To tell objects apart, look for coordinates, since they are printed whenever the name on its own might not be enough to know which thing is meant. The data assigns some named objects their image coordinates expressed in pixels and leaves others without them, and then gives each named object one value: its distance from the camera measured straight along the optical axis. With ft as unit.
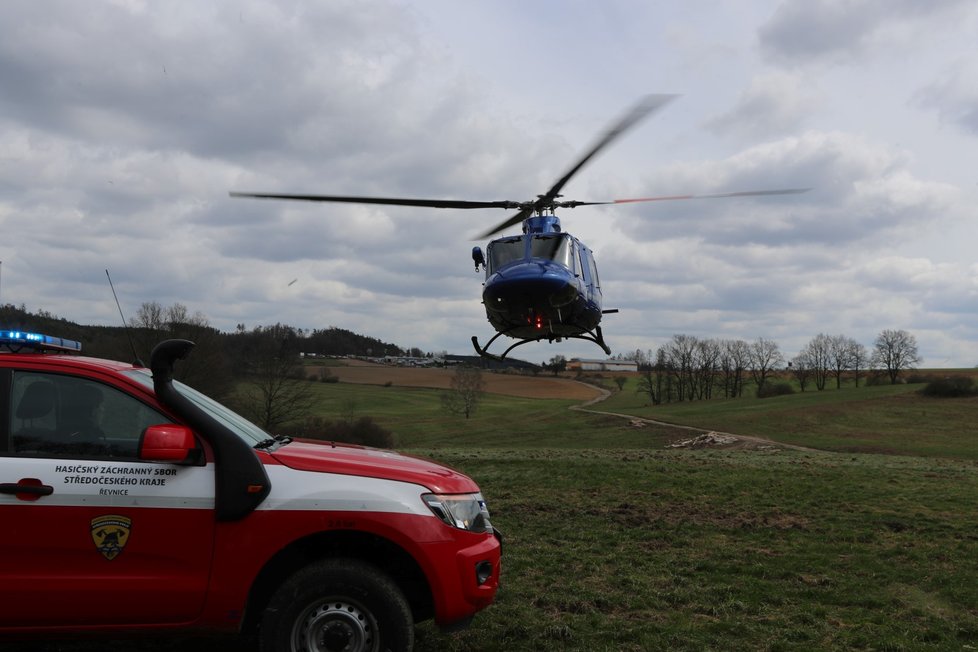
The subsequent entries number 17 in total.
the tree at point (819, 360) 349.20
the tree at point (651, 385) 337.72
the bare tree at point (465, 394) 265.75
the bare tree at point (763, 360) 362.08
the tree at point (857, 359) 344.82
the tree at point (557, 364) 244.22
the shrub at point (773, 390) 303.68
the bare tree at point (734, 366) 348.79
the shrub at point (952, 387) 217.77
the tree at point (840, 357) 349.82
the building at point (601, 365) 440.04
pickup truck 13.48
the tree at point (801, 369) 344.49
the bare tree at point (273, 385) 160.45
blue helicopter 48.21
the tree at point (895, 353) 326.24
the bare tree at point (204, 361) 119.46
